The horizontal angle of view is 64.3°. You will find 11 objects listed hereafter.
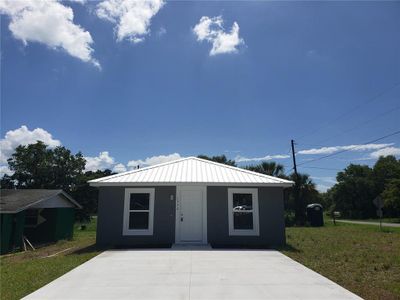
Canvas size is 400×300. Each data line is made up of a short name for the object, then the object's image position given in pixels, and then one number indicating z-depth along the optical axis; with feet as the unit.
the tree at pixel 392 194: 115.65
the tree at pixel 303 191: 100.53
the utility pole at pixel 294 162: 99.85
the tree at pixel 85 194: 132.36
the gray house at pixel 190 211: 41.06
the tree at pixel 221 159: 137.28
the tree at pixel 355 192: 164.76
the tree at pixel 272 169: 96.99
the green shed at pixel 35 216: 48.77
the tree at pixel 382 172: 166.98
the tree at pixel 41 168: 133.18
